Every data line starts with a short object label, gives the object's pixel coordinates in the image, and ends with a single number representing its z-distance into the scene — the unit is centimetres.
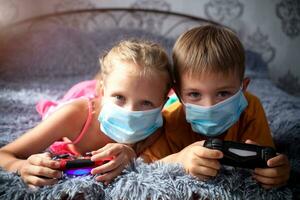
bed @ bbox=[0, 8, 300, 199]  83
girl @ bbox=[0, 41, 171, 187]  104
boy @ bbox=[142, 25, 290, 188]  104
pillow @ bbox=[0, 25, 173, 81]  220
